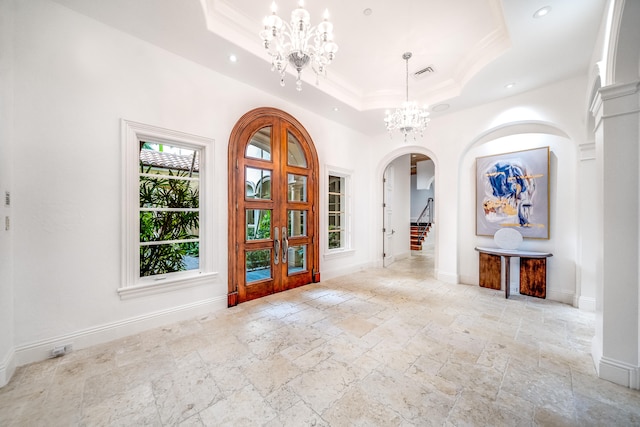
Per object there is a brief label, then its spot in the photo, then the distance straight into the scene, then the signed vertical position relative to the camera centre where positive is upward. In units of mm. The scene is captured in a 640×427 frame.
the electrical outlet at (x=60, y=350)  2371 -1395
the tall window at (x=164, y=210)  2842 +39
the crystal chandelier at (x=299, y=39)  2078 +1606
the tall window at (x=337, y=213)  5656 -18
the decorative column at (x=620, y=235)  1974 -207
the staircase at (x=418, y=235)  9883 -1048
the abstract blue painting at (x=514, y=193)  4137 +351
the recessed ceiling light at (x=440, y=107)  4703 +2139
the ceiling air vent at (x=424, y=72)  4048 +2478
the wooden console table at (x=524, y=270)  3990 -1038
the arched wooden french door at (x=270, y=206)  3781 +126
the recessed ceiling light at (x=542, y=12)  2518 +2179
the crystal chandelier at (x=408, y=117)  3934 +1618
